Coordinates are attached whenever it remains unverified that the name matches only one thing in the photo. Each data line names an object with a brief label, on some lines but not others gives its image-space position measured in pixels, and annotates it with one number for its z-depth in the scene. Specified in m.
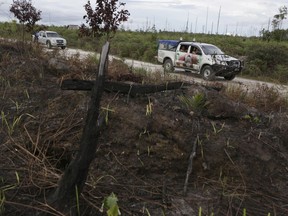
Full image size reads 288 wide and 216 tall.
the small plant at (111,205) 1.68
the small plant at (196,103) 2.98
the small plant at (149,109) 2.81
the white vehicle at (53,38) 20.48
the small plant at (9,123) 2.71
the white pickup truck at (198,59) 11.82
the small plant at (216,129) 2.77
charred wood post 2.00
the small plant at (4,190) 2.02
